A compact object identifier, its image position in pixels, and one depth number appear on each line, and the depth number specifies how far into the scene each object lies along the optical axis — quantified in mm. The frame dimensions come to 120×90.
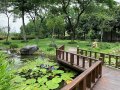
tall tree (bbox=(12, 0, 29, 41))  13901
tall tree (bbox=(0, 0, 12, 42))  13677
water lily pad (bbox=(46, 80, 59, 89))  3349
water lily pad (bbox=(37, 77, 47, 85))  3635
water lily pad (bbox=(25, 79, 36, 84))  3750
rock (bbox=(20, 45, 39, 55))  9425
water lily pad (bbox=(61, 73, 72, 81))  4293
